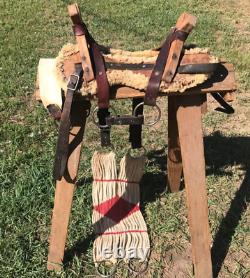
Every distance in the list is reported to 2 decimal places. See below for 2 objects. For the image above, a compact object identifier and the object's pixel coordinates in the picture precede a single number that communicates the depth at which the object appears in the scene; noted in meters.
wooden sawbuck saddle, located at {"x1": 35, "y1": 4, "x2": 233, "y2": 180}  1.53
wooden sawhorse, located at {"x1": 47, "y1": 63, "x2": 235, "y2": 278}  1.62
